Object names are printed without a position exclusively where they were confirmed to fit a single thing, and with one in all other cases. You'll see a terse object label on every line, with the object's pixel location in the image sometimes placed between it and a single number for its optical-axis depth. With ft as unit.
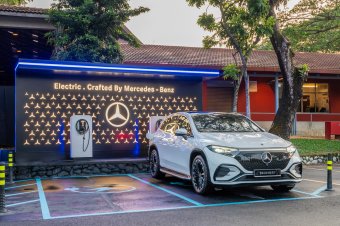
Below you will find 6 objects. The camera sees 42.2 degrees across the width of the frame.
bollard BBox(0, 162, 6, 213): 24.86
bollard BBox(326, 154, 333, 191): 31.56
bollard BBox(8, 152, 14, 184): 38.29
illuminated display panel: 44.98
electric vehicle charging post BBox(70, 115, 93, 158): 44.21
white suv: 27.71
